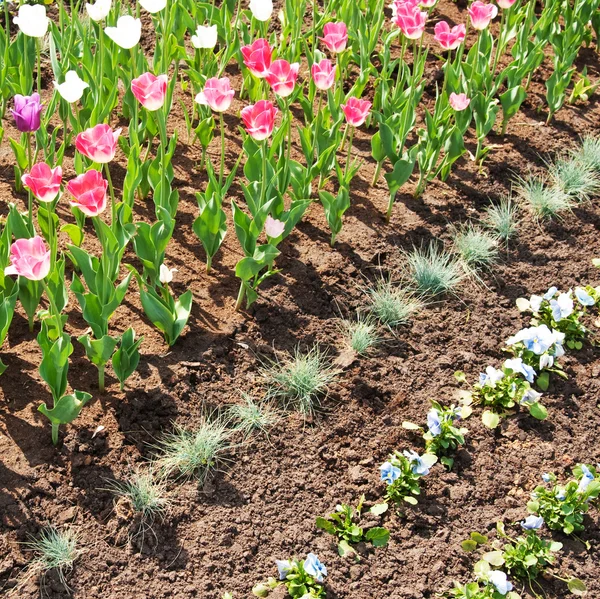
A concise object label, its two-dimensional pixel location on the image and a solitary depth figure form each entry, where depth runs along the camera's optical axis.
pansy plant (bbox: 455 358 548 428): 2.95
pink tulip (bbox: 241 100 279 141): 2.75
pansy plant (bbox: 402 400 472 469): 2.79
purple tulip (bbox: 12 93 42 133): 2.78
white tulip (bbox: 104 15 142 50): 2.90
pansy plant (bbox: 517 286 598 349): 3.23
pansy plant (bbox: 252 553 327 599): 2.37
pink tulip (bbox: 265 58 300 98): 2.94
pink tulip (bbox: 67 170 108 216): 2.34
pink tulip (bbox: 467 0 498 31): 3.72
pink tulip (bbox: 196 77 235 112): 2.86
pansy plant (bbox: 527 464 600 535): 2.63
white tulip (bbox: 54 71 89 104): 2.81
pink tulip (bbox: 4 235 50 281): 2.26
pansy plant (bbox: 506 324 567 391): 3.07
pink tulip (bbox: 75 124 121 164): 2.50
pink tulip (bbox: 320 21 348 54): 3.46
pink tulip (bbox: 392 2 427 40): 3.54
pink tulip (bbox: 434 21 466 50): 3.60
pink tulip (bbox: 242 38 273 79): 2.96
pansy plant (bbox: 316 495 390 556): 2.52
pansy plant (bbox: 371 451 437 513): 2.66
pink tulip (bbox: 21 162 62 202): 2.45
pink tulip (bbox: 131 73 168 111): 2.74
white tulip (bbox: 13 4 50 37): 3.05
